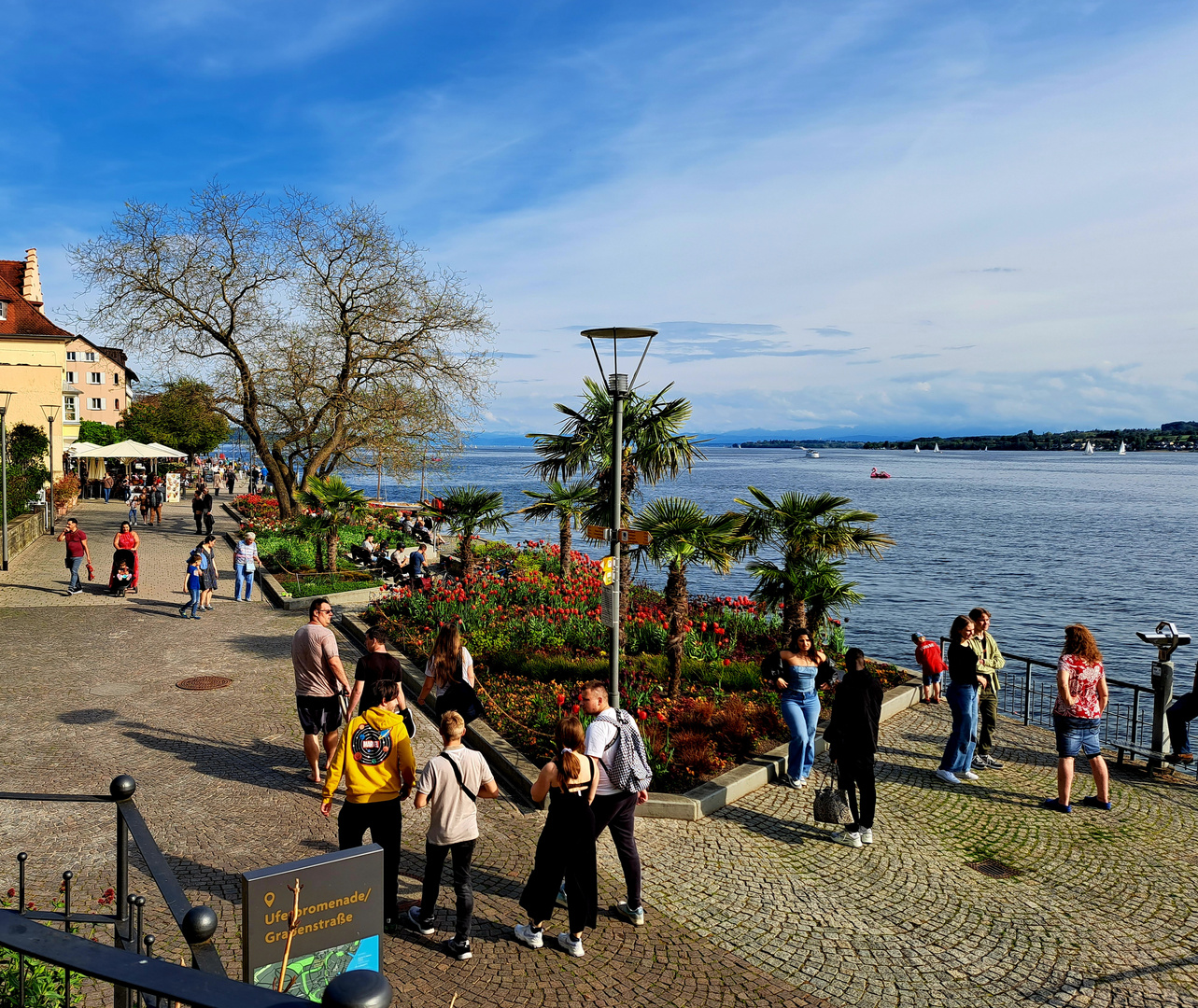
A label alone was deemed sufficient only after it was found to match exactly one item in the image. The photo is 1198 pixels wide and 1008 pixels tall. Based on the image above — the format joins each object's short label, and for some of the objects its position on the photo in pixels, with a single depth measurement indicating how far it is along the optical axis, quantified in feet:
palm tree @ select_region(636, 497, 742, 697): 37.86
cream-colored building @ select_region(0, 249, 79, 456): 140.77
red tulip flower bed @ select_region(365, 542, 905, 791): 32.27
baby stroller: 61.57
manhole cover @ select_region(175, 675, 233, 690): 40.01
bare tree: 101.19
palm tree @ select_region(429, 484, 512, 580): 58.44
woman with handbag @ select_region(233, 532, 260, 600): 60.90
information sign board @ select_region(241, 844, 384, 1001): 11.58
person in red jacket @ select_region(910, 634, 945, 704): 40.14
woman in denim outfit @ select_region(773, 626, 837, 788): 28.73
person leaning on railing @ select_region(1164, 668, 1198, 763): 31.19
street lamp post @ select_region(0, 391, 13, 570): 69.46
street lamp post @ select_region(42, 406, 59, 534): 132.40
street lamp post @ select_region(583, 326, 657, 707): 31.04
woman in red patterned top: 28.14
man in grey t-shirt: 27.84
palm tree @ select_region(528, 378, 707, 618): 47.78
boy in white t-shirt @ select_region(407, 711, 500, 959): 19.01
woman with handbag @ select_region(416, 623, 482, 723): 26.08
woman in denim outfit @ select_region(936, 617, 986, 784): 30.14
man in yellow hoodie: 19.66
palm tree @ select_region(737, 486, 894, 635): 42.65
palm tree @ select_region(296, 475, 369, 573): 72.54
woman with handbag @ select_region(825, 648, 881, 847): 25.55
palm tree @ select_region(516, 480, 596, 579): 60.21
